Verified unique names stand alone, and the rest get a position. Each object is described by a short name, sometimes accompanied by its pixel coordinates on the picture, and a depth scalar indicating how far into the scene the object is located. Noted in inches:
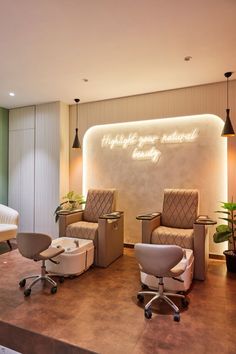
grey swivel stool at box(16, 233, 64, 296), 108.7
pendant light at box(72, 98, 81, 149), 194.7
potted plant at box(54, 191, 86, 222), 196.2
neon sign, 175.0
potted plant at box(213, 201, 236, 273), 137.9
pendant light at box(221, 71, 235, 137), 142.9
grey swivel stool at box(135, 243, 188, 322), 89.2
